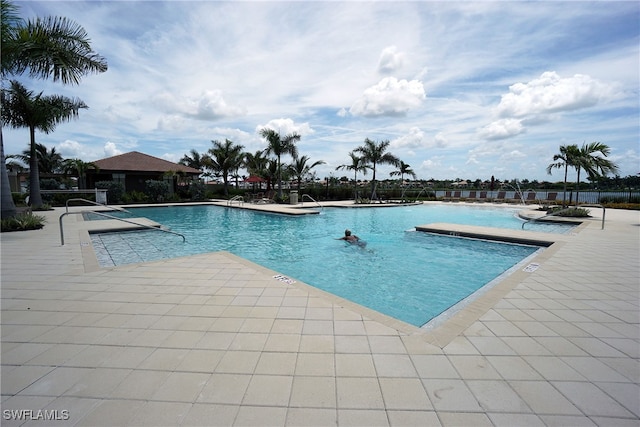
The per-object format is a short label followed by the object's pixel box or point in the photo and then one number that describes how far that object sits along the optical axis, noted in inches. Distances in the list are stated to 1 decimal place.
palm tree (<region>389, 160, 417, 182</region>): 1167.5
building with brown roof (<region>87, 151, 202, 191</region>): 911.7
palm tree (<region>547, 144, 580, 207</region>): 593.8
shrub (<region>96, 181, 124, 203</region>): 808.3
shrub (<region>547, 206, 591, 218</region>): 553.5
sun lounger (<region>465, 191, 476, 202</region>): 1183.2
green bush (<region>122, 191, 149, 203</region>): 839.7
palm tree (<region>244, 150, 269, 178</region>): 1119.6
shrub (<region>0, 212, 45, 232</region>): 375.2
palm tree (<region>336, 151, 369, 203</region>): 1053.2
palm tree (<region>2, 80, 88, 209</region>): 550.4
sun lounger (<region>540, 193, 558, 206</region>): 903.8
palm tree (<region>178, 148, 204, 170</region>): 1520.7
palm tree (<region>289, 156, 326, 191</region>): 1046.4
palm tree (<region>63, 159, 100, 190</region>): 844.6
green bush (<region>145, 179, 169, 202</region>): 888.9
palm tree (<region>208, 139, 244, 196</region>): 1163.9
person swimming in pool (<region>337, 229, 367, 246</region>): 388.5
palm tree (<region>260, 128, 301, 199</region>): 928.3
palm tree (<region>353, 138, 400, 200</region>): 1022.4
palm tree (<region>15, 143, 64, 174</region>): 1276.6
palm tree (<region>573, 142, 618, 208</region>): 557.1
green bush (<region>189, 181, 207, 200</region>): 965.8
